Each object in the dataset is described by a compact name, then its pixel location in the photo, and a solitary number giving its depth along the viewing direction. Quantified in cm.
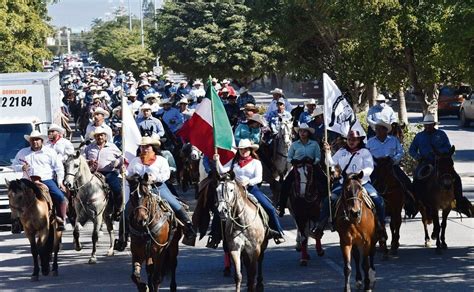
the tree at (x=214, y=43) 5012
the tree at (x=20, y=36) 4691
